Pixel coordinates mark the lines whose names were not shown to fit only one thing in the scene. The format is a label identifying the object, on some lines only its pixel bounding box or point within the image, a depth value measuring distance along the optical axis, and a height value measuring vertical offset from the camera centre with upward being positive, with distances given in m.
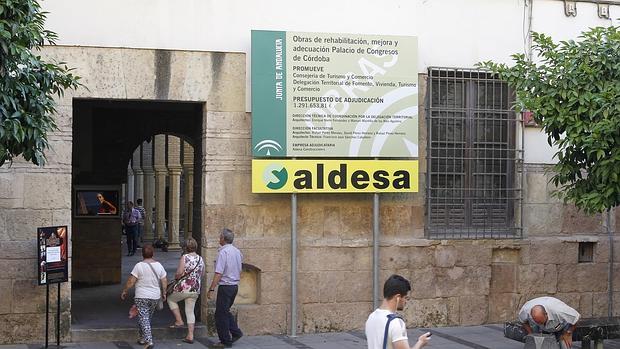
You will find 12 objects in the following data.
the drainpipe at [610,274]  14.91 -1.32
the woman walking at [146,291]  11.82 -1.29
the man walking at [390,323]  6.47 -0.93
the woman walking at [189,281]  12.29 -1.21
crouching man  9.91 -1.36
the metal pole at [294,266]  13.28 -1.08
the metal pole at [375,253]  13.63 -0.92
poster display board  11.63 -0.83
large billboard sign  13.09 +1.35
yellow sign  13.14 +0.20
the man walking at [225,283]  12.12 -1.21
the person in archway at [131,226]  26.69 -1.07
